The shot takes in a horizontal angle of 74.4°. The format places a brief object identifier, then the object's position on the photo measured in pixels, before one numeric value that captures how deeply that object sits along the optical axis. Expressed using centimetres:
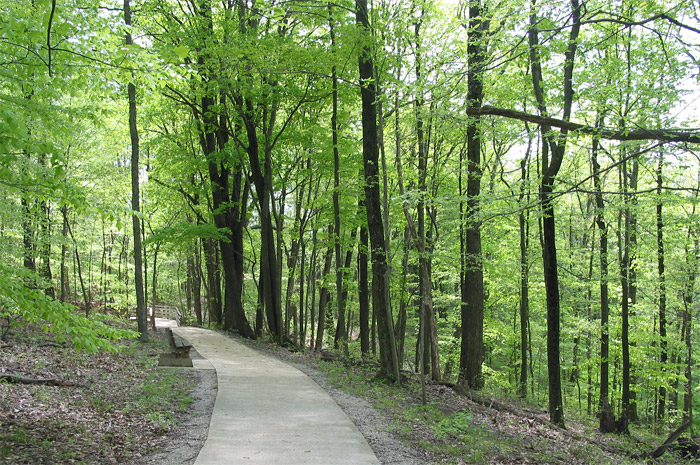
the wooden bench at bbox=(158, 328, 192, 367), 1007
